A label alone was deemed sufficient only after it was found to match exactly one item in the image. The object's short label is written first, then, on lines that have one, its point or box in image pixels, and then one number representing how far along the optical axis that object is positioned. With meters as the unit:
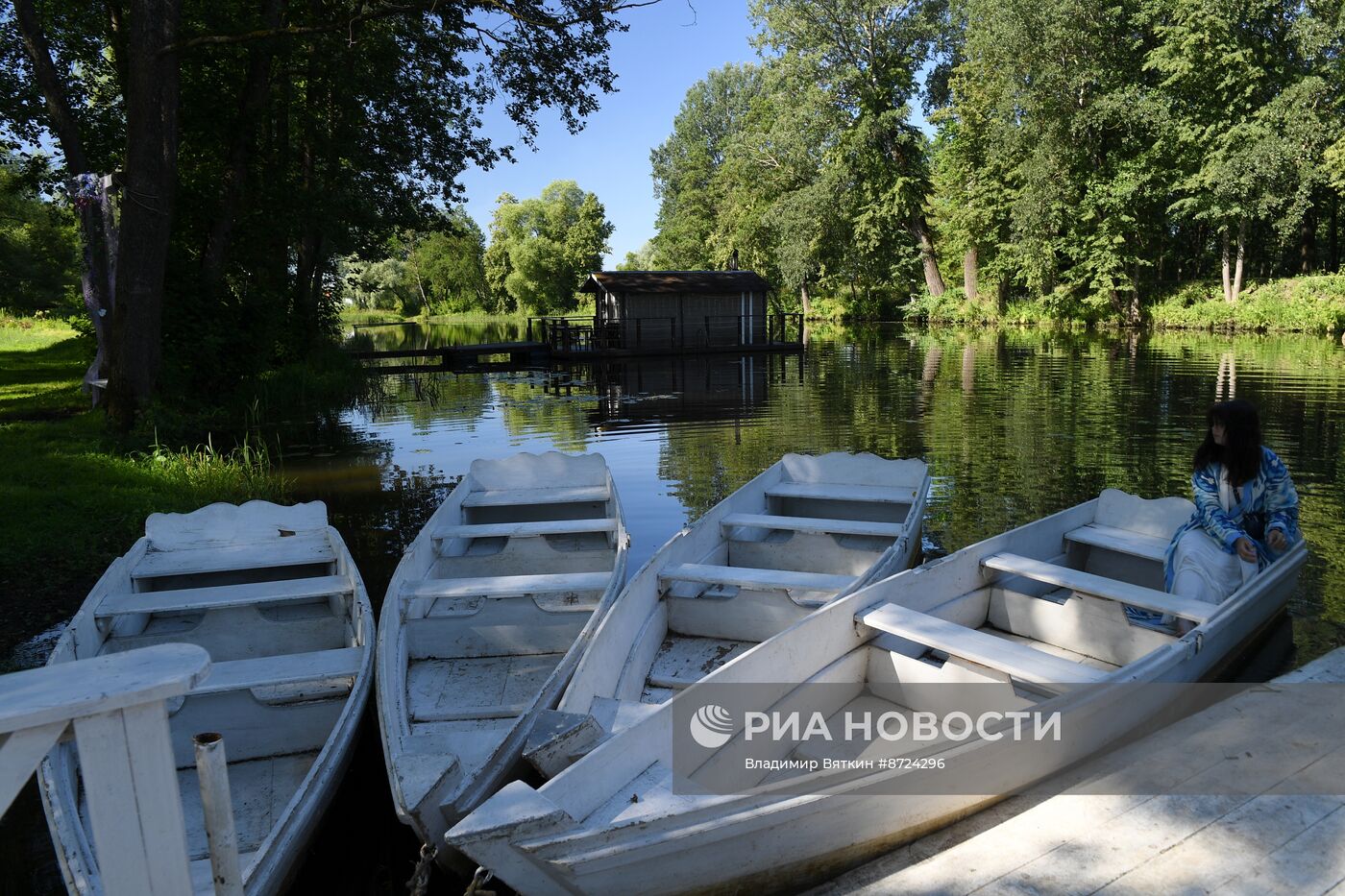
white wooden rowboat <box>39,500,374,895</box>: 3.32
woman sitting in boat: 4.96
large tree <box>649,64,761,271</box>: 63.06
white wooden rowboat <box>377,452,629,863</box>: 3.39
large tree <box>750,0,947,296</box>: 38.62
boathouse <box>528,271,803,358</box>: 31.27
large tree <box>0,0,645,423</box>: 10.80
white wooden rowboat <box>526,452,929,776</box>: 3.86
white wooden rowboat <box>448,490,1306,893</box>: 2.80
